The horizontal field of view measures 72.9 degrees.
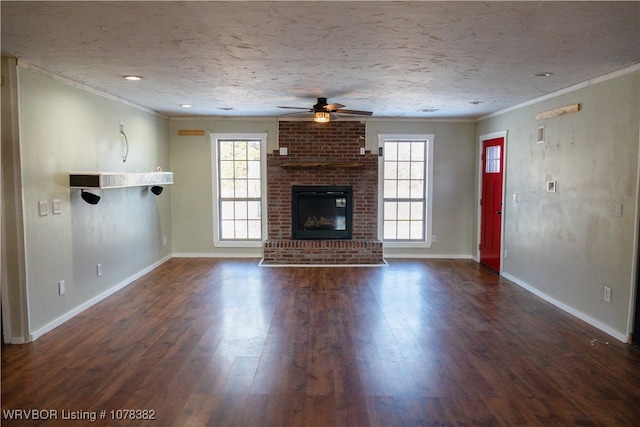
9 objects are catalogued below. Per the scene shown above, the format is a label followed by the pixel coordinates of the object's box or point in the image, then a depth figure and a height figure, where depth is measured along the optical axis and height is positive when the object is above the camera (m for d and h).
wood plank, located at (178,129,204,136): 7.25 +0.86
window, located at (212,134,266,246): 7.42 -0.15
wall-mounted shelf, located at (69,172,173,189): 4.25 +0.04
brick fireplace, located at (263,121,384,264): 7.21 +0.20
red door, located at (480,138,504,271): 6.42 -0.30
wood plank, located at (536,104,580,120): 4.48 +0.79
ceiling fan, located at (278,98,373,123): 5.05 +0.86
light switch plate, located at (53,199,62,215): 4.04 -0.21
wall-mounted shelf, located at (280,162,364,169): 7.11 +0.30
